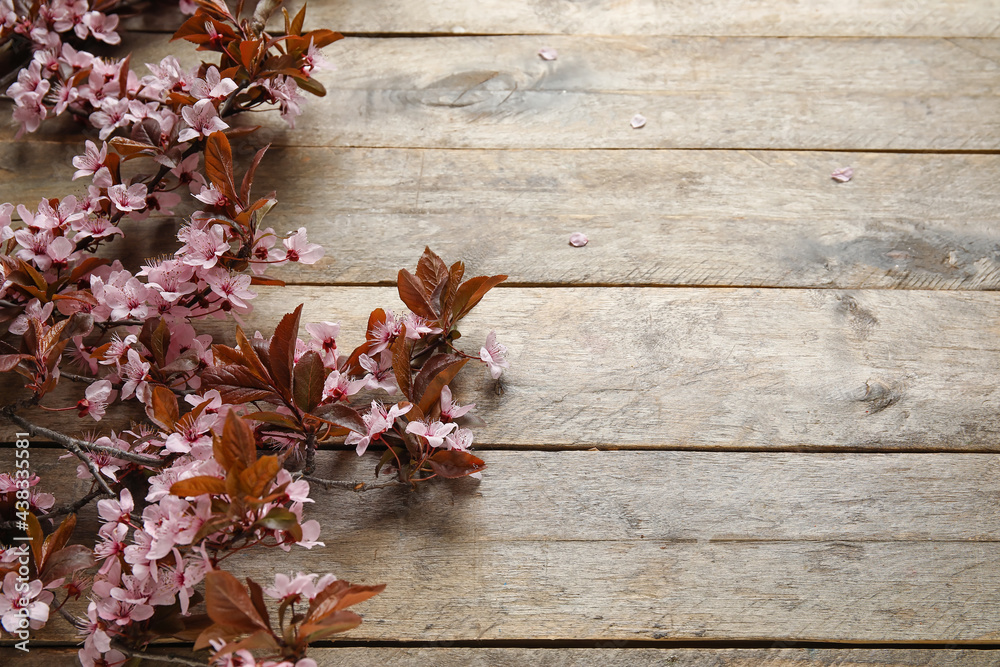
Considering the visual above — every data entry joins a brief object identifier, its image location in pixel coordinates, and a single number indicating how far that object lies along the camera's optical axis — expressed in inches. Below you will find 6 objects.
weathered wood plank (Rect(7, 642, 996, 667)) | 44.1
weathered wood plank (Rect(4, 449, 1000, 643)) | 44.4
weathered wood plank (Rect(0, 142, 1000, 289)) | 47.3
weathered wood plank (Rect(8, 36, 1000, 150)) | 48.8
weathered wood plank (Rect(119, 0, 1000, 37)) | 50.2
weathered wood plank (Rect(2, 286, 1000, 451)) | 45.8
